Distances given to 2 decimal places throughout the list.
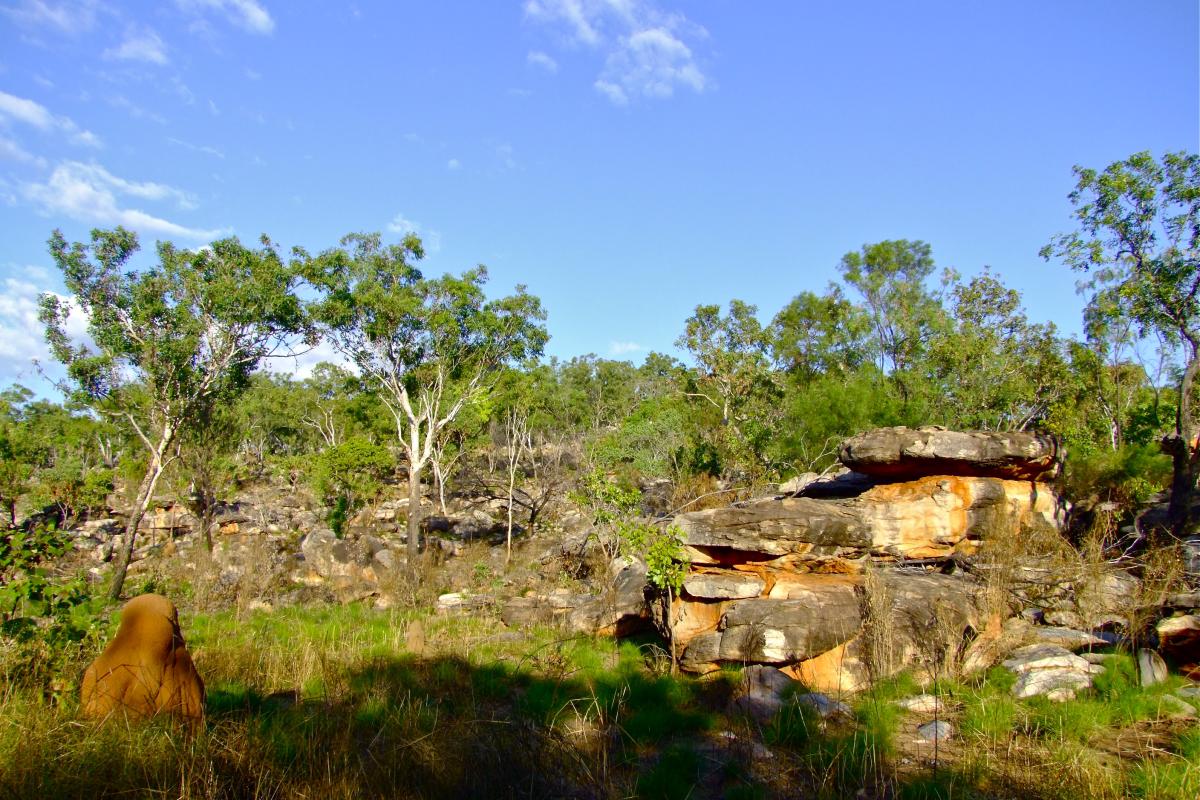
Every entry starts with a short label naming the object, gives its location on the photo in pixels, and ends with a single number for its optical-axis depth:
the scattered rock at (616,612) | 9.34
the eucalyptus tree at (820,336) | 27.52
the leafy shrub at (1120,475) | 11.59
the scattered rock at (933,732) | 5.03
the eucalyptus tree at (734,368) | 21.11
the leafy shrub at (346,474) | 23.22
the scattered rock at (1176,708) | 4.98
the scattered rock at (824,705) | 5.39
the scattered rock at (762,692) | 5.54
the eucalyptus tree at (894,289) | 25.88
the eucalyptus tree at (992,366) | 17.00
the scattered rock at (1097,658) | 6.10
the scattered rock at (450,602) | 12.43
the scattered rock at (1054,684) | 5.56
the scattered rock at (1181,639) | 5.88
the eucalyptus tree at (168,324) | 14.60
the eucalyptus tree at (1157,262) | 9.86
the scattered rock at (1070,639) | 6.61
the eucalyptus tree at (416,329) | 17.17
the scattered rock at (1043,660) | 6.04
